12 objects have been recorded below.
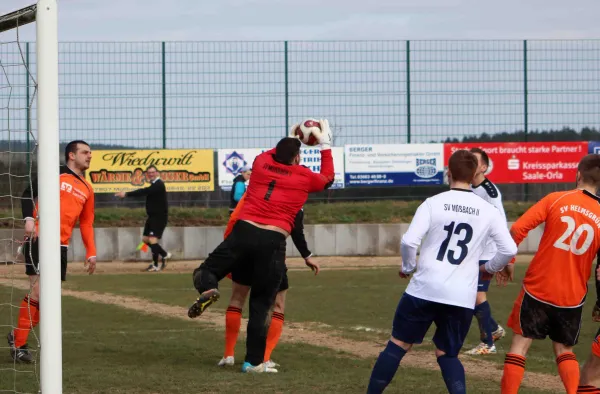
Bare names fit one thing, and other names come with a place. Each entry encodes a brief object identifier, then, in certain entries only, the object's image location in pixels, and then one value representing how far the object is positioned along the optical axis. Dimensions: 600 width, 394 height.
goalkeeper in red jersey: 16.80
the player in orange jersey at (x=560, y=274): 13.56
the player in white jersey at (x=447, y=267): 13.15
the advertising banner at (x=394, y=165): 47.41
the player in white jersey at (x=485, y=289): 18.67
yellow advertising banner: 46.31
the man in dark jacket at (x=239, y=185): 40.25
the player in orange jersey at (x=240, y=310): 17.73
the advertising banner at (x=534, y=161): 48.44
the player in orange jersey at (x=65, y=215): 18.05
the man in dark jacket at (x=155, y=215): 41.56
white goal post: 12.55
